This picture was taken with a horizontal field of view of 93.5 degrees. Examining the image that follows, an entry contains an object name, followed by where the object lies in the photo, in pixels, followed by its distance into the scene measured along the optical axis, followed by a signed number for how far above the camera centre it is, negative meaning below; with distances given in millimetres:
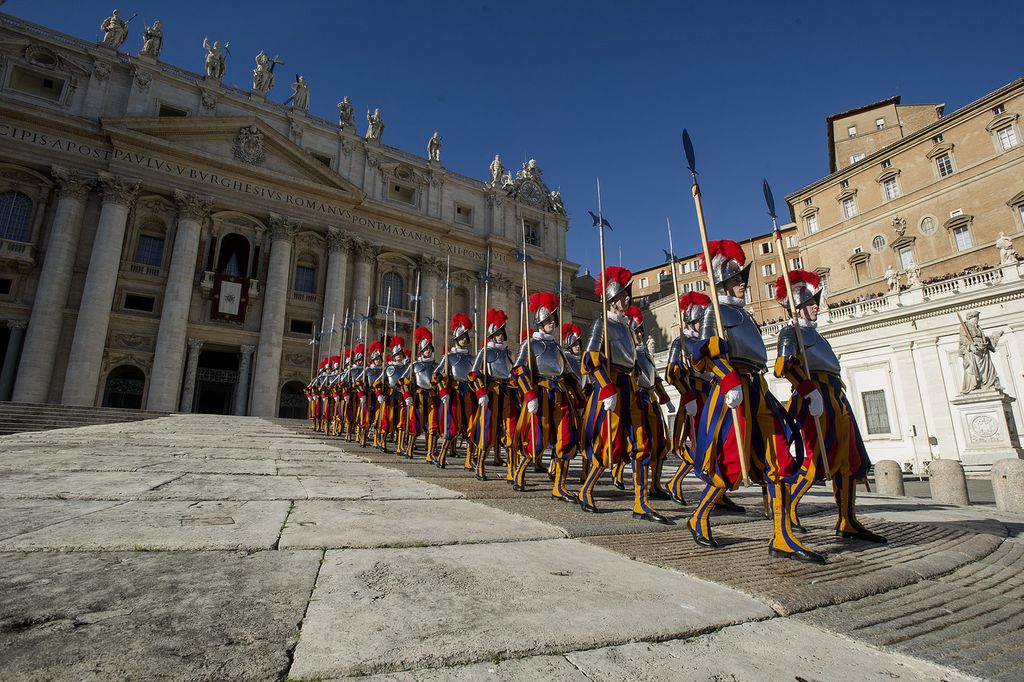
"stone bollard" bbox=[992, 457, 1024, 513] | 6371 -487
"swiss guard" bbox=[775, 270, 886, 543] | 3920 +228
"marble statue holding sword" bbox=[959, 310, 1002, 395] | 14984 +2724
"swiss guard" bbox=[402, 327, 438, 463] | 10053 +1182
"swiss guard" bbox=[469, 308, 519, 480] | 7758 +848
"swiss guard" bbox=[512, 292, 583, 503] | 6070 +700
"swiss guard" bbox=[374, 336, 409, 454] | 11836 +1318
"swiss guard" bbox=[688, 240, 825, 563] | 3607 +192
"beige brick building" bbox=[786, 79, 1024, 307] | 26859 +15725
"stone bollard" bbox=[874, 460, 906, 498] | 8891 -538
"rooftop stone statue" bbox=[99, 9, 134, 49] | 27188 +23349
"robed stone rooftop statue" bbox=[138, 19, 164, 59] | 27484 +22889
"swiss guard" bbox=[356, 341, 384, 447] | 13375 +1449
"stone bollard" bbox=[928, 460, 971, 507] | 7219 -518
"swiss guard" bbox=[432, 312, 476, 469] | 9172 +1143
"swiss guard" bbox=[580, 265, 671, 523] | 4996 +371
